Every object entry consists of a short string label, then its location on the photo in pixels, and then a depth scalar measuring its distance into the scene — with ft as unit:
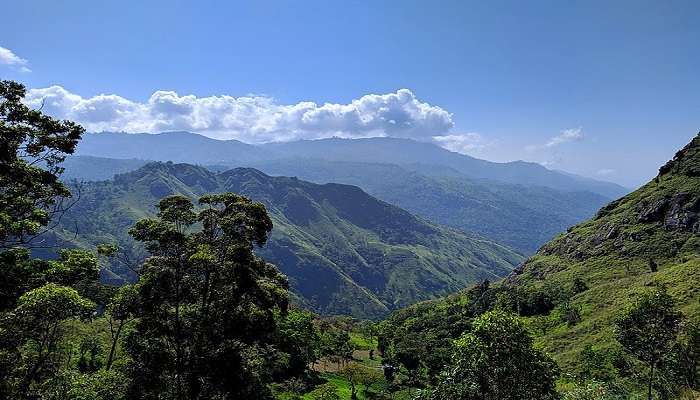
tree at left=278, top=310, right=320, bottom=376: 303.48
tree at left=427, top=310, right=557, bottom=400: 80.48
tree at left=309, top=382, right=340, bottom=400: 246.99
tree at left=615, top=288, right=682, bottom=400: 134.82
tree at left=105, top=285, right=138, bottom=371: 107.14
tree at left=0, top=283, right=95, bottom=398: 81.41
